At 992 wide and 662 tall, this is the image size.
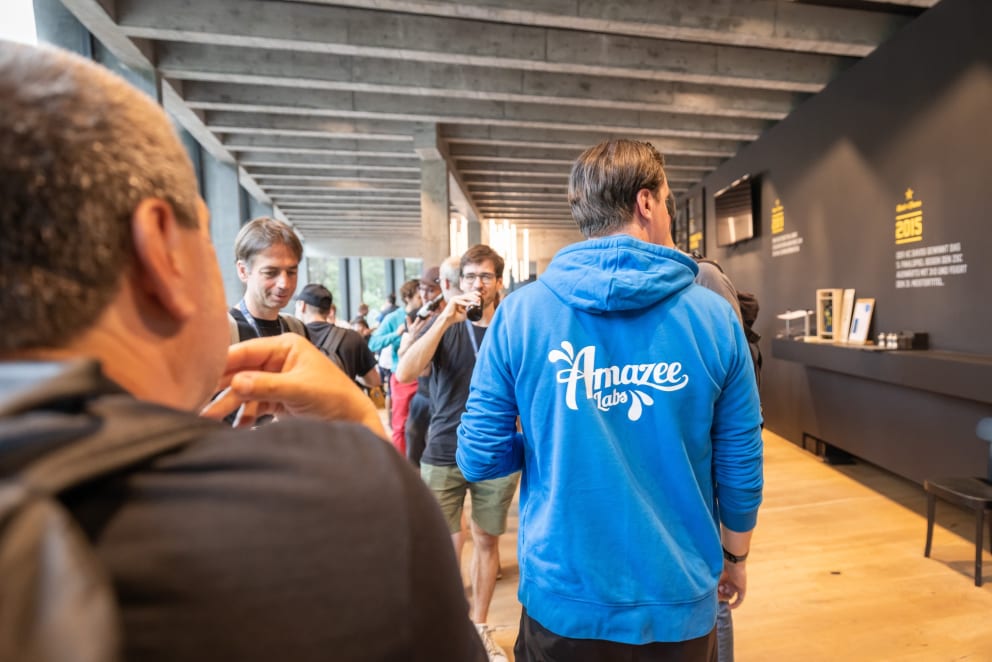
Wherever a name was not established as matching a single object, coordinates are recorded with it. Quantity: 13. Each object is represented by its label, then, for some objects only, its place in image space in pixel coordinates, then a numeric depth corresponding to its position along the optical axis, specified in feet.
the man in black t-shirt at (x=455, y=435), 7.73
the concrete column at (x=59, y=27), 14.96
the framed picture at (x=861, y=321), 14.65
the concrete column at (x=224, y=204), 26.50
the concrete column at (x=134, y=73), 16.29
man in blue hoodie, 3.70
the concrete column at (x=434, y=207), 23.48
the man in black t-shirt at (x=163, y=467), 1.09
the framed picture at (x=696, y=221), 28.96
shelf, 10.00
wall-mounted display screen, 21.71
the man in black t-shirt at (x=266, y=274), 6.60
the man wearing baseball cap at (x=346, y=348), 8.80
